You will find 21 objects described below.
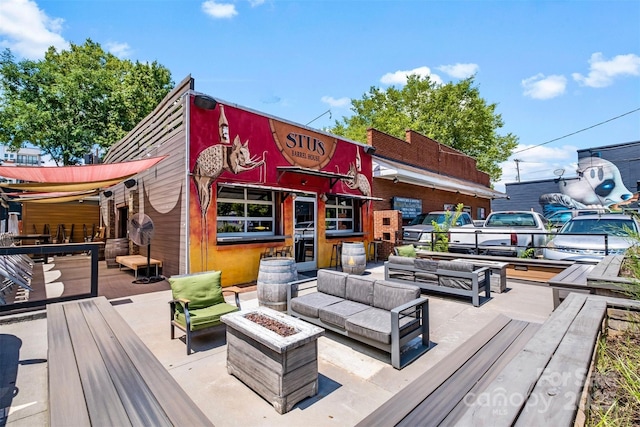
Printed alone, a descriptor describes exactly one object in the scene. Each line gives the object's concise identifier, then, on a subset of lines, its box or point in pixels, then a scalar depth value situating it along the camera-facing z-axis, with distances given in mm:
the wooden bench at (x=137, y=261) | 7745
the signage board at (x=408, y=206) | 13875
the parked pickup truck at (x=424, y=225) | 11331
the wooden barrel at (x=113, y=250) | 9625
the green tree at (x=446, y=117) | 26656
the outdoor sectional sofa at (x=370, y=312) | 3379
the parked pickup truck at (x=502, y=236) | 9023
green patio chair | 3775
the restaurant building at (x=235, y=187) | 6949
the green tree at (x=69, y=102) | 16906
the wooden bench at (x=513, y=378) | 1352
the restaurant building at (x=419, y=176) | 12953
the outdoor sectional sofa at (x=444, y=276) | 5621
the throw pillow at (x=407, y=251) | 8203
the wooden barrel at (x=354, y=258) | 7984
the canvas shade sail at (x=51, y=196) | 9542
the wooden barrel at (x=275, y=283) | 4988
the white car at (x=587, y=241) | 7188
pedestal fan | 7375
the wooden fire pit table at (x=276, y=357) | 2574
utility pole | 43397
